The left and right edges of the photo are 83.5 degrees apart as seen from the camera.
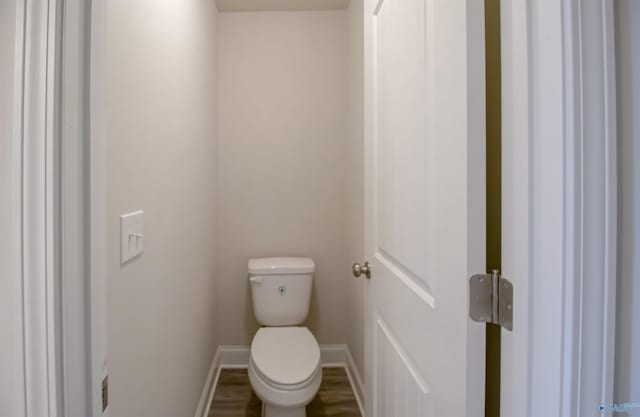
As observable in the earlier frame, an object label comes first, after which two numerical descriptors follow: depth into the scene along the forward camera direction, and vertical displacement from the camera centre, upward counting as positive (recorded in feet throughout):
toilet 4.99 -2.22
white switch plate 2.90 -0.23
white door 1.89 +0.03
